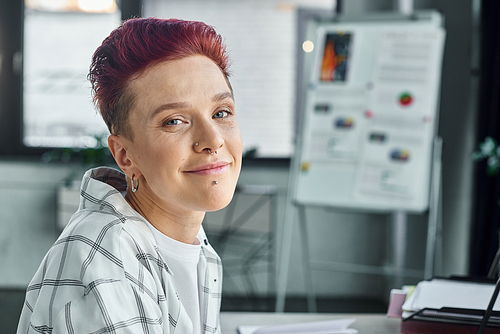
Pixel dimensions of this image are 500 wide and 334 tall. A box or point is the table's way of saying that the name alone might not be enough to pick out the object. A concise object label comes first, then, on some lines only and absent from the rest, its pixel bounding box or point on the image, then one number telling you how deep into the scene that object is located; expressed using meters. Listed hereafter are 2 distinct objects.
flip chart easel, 2.47
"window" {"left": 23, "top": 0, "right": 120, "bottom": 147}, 3.49
